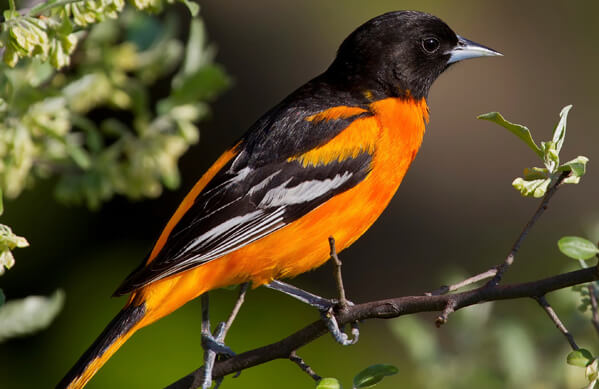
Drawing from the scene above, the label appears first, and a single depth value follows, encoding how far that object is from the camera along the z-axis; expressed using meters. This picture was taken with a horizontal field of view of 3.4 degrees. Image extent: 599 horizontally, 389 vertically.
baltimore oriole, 2.96
